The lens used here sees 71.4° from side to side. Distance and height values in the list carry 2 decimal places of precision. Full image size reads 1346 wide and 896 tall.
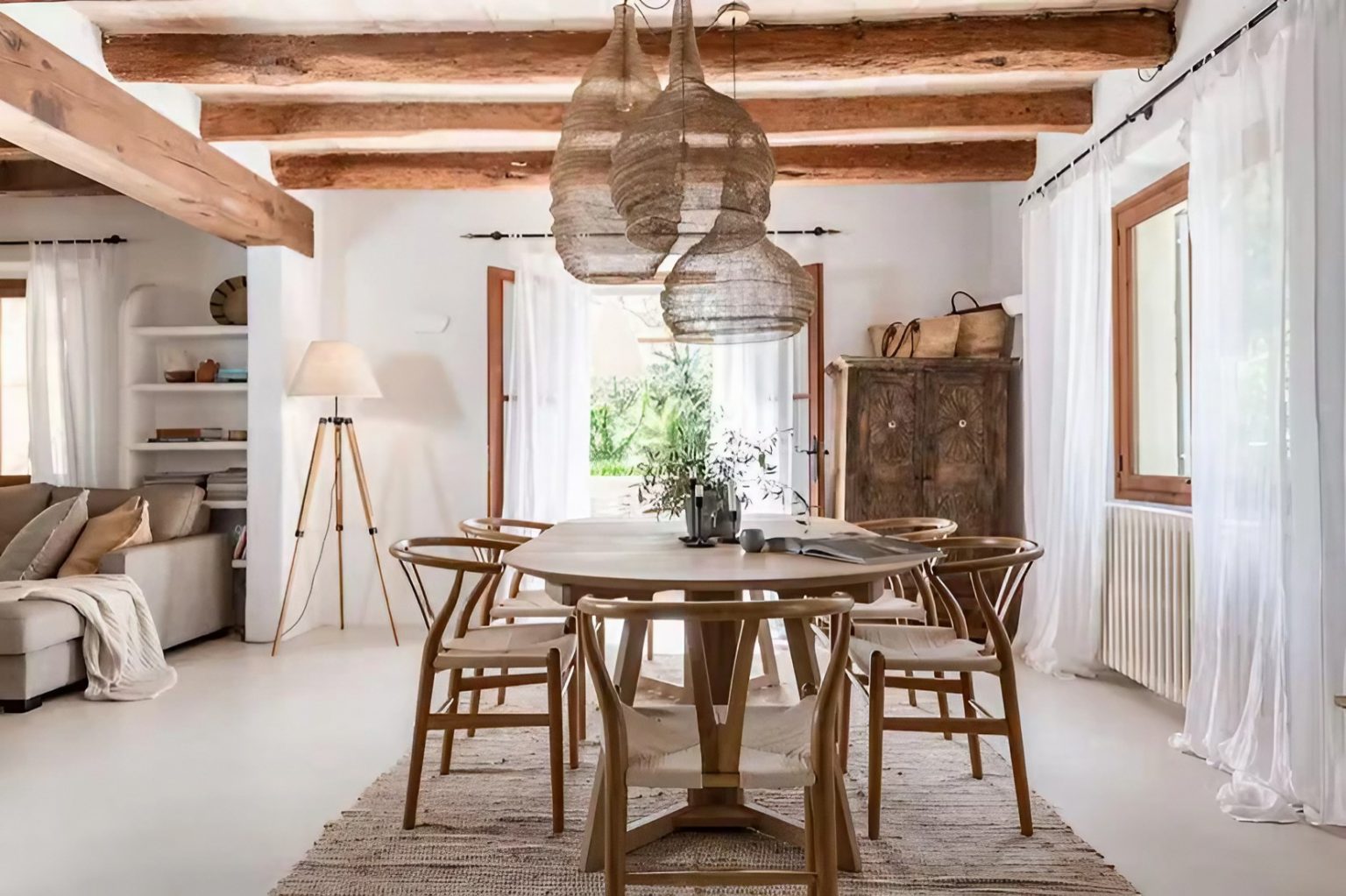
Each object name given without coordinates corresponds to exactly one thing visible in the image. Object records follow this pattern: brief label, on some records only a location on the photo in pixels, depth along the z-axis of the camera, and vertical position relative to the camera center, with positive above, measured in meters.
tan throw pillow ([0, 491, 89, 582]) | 4.40 -0.47
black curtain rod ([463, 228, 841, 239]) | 5.54 +1.22
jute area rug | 2.22 -1.06
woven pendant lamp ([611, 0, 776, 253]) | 2.37 +0.69
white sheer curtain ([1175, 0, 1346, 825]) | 2.55 +0.05
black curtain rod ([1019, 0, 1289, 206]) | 2.89 +1.28
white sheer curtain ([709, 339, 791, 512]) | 5.47 +0.24
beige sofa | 3.75 -0.71
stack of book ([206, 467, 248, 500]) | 5.33 -0.25
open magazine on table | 2.42 -0.31
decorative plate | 5.55 +0.83
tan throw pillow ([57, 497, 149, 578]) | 4.50 -0.46
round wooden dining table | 2.14 -0.34
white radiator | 3.51 -0.66
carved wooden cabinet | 4.82 -0.04
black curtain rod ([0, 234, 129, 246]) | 5.55 +1.21
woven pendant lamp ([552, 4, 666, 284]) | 2.70 +0.86
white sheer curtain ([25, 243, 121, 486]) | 5.45 +0.45
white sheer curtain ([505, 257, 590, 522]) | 5.45 +0.25
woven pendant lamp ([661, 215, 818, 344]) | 2.88 +0.45
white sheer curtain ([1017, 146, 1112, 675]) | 4.10 +0.11
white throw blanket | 3.98 -0.85
